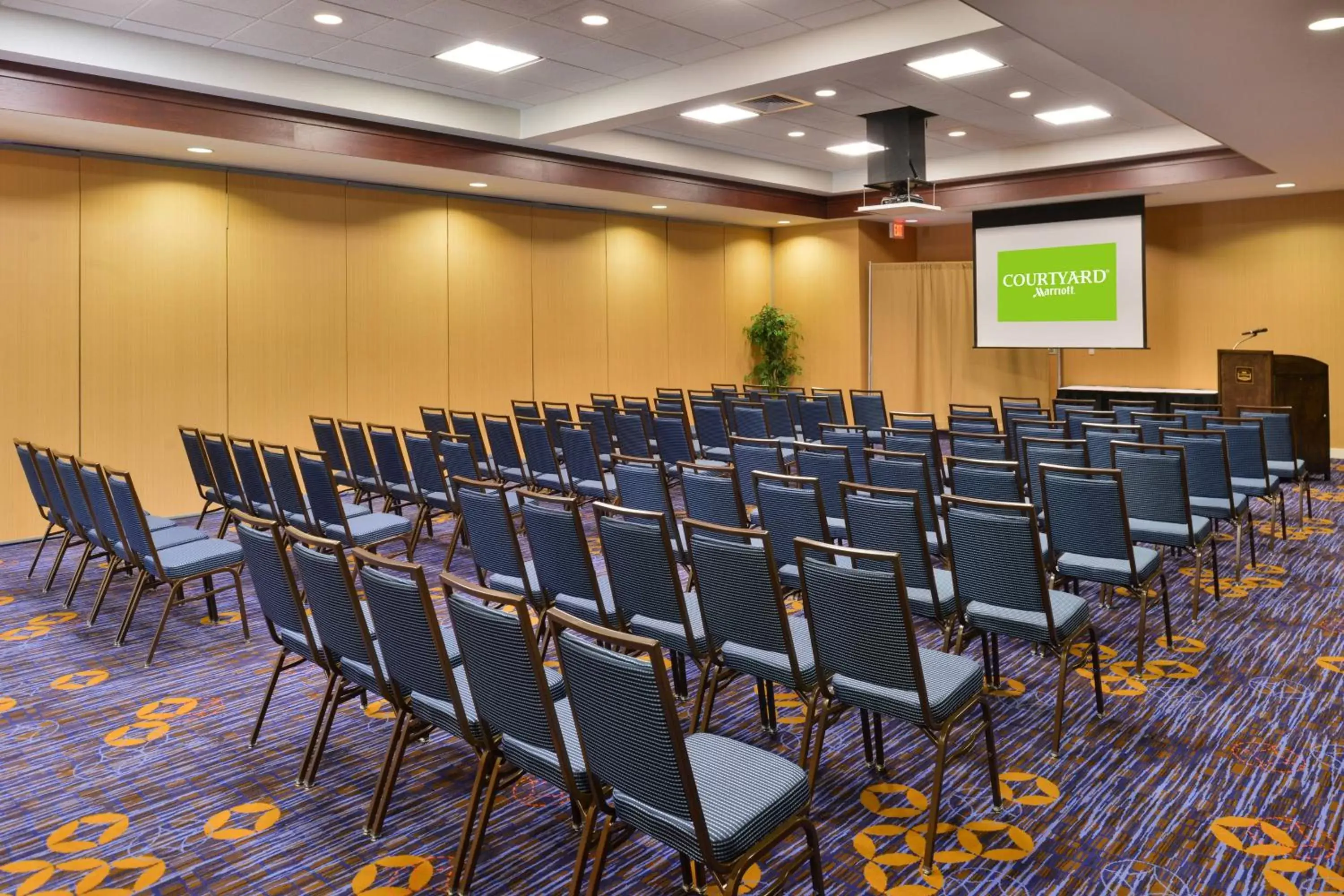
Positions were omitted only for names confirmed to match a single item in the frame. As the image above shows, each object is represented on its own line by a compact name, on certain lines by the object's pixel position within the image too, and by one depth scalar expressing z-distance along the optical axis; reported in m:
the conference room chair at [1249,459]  6.64
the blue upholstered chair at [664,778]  2.18
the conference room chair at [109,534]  5.13
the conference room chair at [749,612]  3.18
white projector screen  12.31
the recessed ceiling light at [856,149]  11.76
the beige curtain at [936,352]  14.63
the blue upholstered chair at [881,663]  2.91
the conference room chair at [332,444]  7.39
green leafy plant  15.36
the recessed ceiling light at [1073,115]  10.01
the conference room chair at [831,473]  5.62
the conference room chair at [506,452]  7.62
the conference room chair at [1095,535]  4.46
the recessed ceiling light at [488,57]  7.54
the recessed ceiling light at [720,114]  9.75
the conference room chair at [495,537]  4.24
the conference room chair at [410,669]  2.79
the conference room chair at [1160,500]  5.24
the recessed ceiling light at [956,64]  7.78
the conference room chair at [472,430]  7.84
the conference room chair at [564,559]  3.87
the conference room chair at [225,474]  6.36
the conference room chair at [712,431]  8.64
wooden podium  9.98
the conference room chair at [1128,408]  7.91
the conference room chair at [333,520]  5.64
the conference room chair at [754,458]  6.23
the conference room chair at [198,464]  6.86
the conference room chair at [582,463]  7.07
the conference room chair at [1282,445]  7.38
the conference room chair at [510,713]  2.46
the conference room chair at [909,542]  3.95
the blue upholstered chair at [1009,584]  3.65
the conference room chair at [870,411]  9.74
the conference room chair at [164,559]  4.86
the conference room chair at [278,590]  3.48
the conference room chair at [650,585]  3.51
